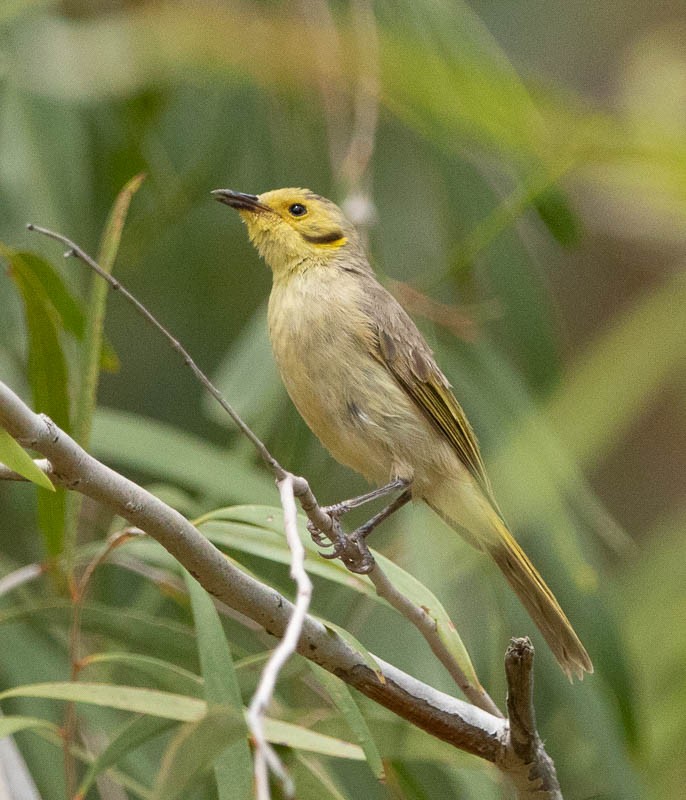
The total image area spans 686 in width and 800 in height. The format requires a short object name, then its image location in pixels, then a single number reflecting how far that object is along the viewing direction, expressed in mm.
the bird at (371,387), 5566
